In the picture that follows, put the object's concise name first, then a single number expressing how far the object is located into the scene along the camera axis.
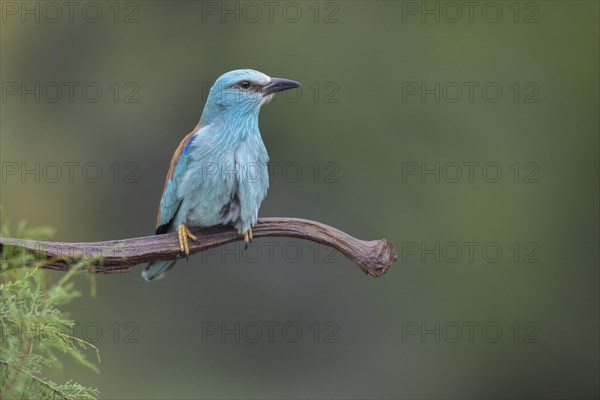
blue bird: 10.70
